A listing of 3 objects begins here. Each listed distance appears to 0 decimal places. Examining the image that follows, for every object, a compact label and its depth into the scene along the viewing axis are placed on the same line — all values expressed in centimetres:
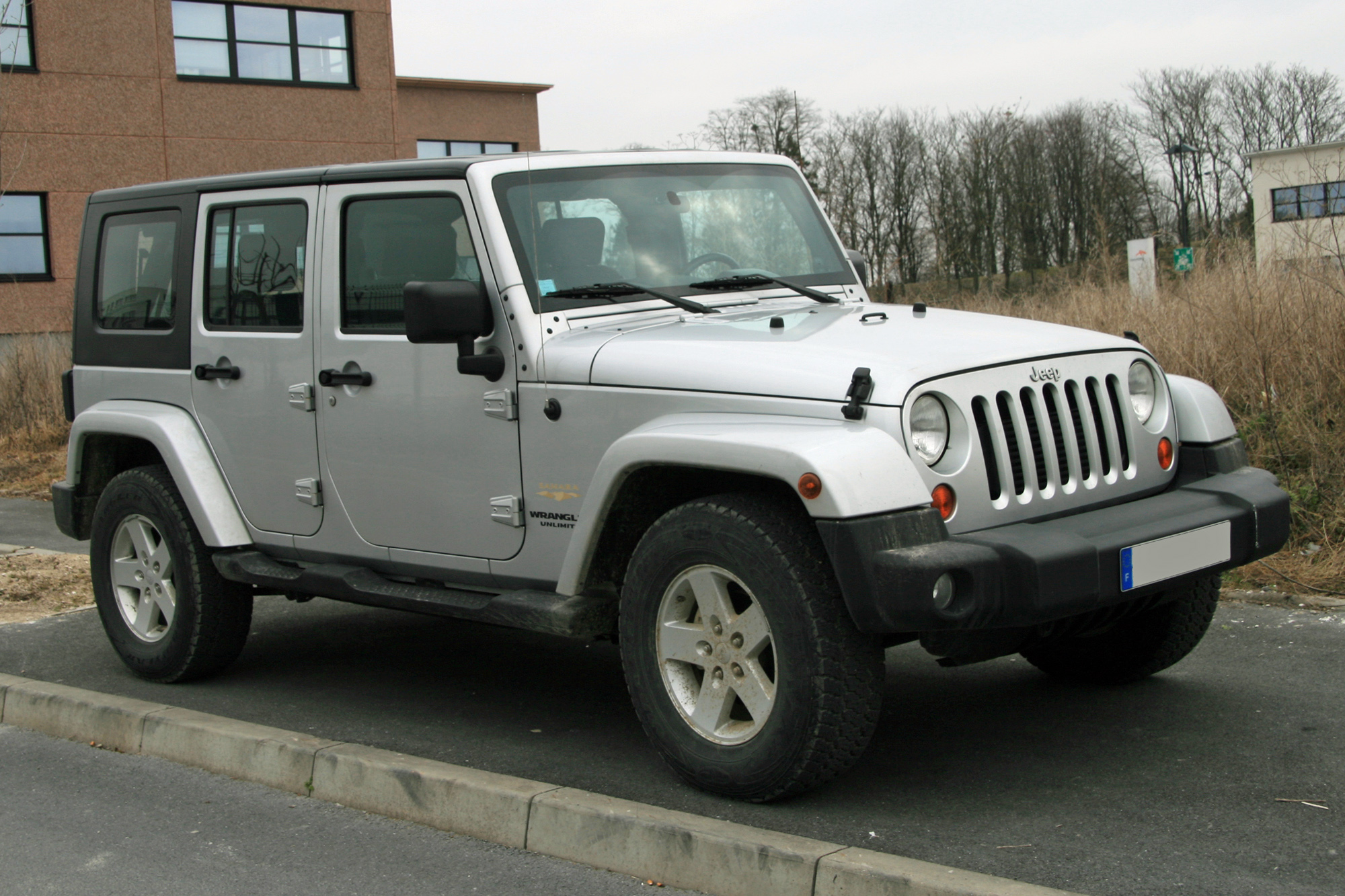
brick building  2564
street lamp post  2558
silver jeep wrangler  379
